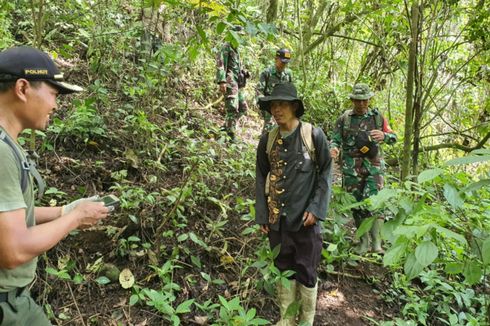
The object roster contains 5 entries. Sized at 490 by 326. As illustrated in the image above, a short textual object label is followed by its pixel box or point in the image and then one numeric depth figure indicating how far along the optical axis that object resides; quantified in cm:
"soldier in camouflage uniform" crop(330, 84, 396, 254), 526
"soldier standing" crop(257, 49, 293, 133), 705
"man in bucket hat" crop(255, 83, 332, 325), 359
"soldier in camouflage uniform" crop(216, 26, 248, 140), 763
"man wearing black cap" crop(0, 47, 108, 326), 172
